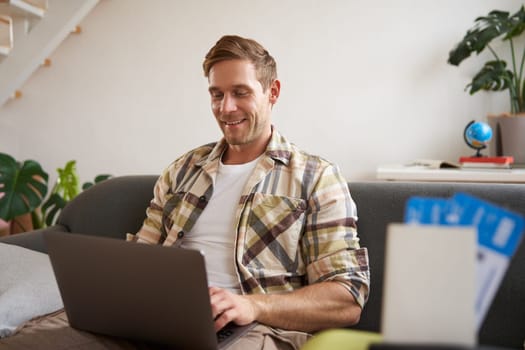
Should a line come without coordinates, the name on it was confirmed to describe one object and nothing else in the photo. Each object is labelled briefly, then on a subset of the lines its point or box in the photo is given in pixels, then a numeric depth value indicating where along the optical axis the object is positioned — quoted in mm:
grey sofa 1478
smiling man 1342
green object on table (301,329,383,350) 530
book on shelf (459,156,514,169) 2318
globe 2461
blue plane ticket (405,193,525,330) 450
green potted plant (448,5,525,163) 2518
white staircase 3209
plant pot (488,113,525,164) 2510
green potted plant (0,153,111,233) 3209
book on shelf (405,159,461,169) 2492
